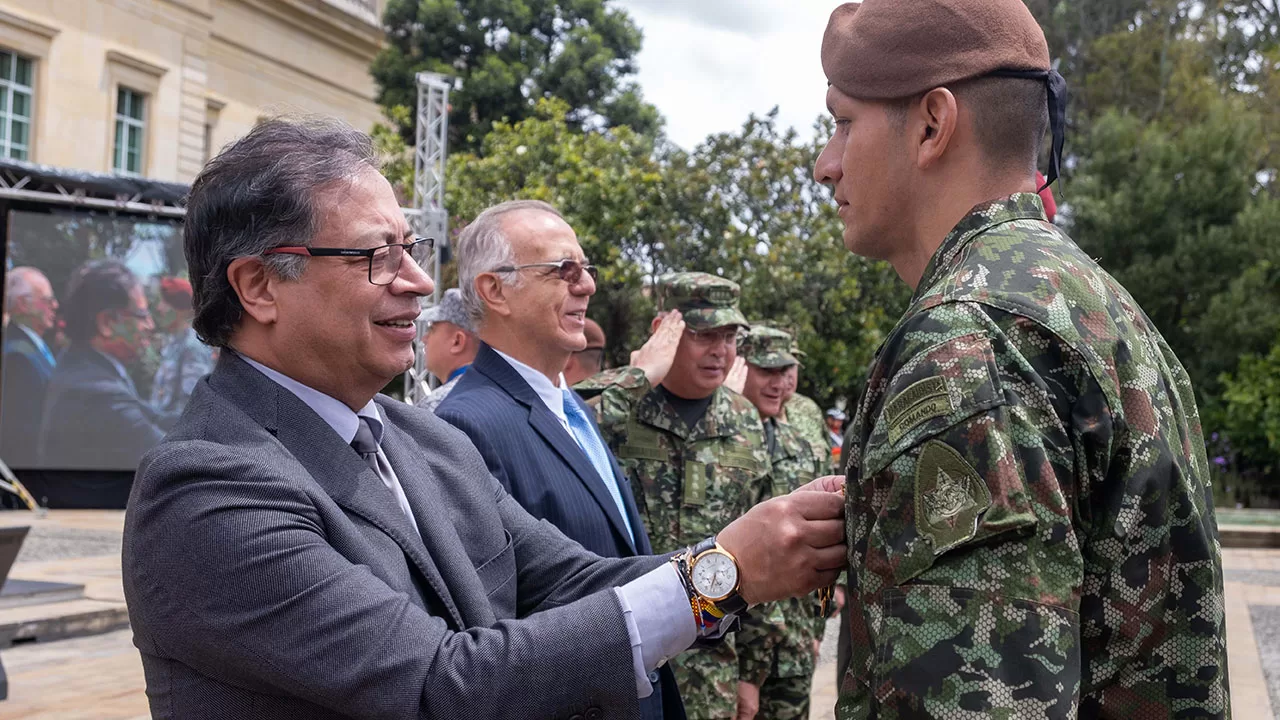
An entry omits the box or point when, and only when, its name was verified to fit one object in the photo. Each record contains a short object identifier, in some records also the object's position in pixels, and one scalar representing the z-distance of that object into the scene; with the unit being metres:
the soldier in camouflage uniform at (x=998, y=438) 1.43
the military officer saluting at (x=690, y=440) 5.05
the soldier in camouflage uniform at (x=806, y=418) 6.75
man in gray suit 1.83
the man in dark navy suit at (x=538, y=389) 3.32
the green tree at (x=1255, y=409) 22.36
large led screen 18.50
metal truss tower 14.84
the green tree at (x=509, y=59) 32.62
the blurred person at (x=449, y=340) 5.70
